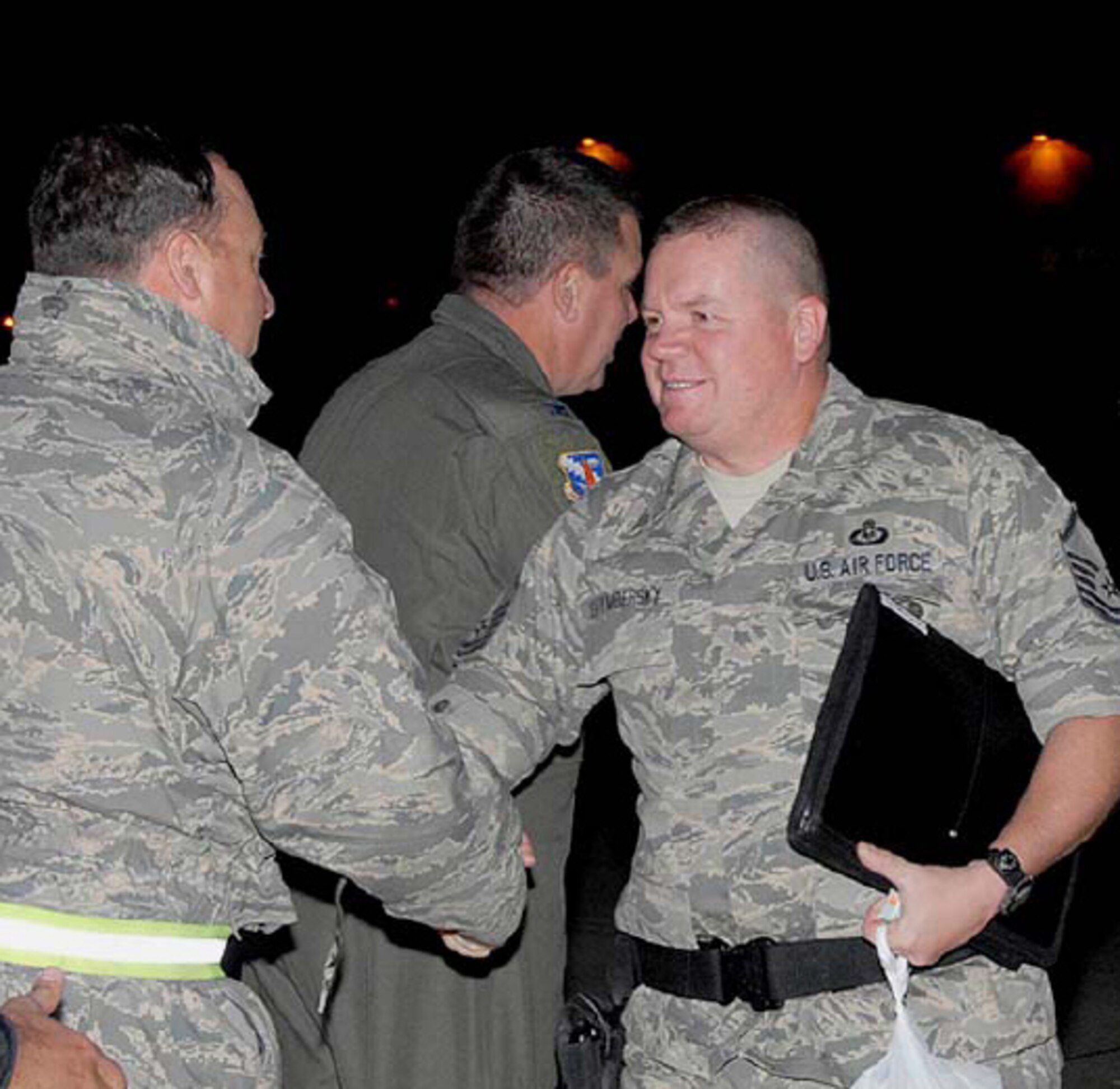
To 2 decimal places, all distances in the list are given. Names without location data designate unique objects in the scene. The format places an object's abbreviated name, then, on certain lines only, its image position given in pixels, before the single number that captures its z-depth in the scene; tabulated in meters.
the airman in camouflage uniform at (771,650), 3.01
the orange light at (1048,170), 18.34
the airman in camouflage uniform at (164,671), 2.50
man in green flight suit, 4.01
